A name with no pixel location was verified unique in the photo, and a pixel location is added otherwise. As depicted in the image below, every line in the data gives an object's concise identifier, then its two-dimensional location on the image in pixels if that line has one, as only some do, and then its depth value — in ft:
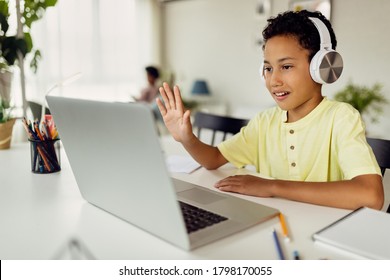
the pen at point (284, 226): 1.98
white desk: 1.82
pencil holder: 3.30
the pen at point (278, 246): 1.78
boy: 2.75
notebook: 1.80
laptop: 1.65
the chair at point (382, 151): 3.24
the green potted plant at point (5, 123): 4.46
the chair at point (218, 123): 4.88
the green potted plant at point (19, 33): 5.52
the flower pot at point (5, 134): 4.44
